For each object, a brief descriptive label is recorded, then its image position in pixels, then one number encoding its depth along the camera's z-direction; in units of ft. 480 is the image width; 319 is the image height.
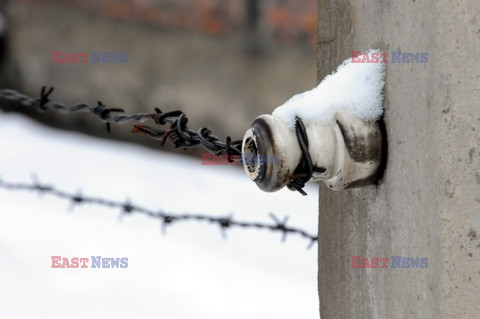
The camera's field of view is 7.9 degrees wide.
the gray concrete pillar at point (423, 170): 6.93
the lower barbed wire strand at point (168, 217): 8.05
